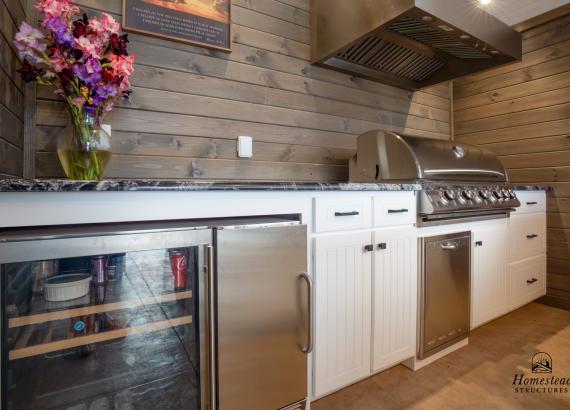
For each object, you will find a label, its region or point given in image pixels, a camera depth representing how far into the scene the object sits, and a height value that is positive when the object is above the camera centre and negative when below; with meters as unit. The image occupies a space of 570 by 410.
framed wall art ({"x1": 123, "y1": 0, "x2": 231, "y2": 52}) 1.48 +0.94
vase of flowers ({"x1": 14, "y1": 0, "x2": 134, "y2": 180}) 1.09 +0.50
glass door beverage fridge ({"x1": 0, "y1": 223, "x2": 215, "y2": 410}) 0.74 -0.31
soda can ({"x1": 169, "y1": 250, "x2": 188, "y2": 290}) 0.95 -0.20
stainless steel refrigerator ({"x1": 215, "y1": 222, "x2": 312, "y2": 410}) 0.95 -0.37
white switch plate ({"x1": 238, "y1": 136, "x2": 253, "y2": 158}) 1.77 +0.33
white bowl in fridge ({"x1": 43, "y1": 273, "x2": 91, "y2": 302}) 0.79 -0.21
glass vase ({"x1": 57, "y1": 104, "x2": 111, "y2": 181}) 1.13 +0.21
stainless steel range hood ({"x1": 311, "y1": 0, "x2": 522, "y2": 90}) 1.59 +0.98
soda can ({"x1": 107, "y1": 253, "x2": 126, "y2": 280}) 0.86 -0.18
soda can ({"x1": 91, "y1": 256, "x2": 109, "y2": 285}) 0.83 -0.18
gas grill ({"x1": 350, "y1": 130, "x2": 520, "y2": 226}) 1.60 +0.18
